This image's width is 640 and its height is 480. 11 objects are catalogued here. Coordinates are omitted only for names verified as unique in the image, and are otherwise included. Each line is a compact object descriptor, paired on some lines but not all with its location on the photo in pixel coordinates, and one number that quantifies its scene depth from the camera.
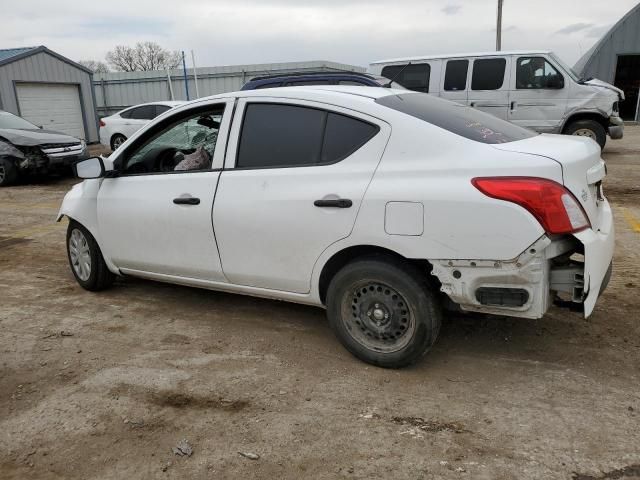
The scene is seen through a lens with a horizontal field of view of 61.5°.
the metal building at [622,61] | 23.72
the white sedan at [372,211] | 2.80
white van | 10.88
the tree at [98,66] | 55.59
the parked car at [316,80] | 8.27
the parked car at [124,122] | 15.09
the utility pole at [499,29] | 22.06
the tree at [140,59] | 57.09
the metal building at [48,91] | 17.92
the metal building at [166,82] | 22.72
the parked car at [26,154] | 11.22
